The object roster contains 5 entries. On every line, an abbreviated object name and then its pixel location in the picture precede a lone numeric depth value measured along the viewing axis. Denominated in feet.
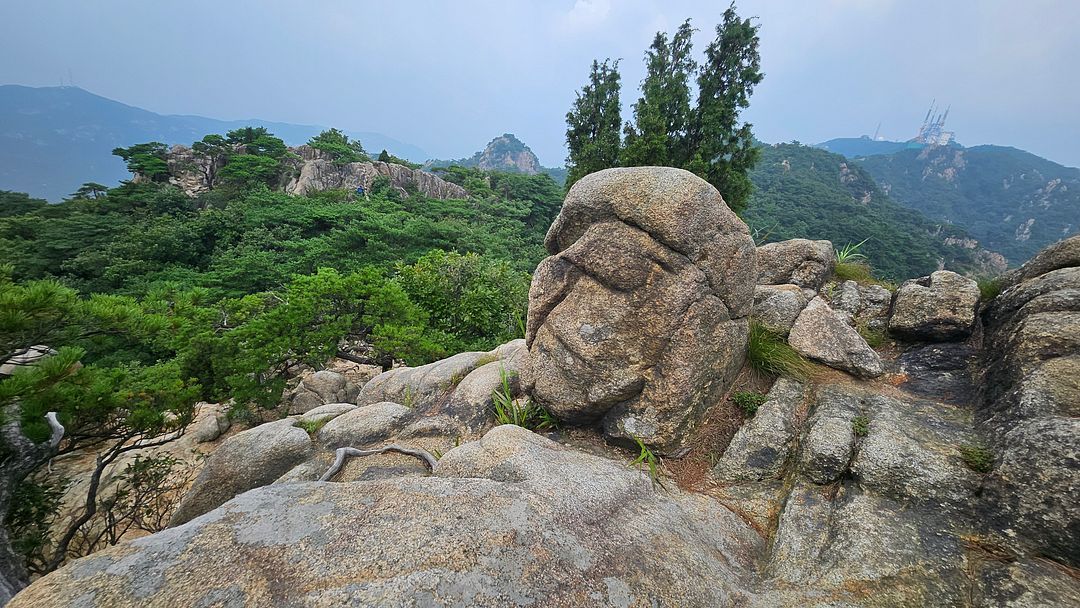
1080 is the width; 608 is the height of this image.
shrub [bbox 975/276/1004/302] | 20.59
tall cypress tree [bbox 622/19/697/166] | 66.69
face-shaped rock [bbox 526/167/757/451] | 18.21
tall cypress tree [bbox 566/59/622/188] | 77.36
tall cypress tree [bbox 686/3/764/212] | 65.82
